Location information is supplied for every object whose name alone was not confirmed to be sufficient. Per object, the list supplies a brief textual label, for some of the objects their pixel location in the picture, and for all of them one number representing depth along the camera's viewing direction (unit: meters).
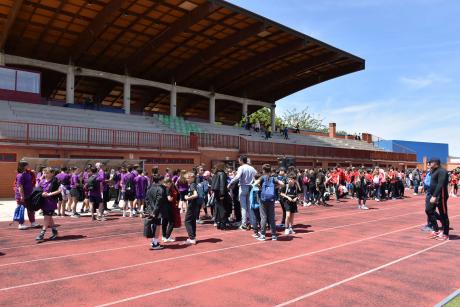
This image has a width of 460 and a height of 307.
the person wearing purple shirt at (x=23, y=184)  9.93
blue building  55.25
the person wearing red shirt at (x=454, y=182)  25.98
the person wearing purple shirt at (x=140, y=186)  13.12
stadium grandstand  22.25
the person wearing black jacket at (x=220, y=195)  10.84
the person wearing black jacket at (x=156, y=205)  8.13
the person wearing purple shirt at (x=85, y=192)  13.64
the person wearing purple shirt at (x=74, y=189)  13.35
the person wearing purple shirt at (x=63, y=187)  13.21
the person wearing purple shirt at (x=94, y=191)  11.71
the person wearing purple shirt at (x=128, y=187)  13.00
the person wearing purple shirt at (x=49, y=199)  8.96
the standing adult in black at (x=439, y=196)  9.12
